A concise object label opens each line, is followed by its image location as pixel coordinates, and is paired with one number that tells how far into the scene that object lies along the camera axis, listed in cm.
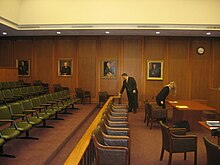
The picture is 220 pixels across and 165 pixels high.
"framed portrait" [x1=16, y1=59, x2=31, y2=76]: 1383
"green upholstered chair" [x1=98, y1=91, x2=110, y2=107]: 1185
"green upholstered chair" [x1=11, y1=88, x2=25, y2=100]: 926
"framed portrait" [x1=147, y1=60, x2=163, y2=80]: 1302
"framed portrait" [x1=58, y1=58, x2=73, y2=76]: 1351
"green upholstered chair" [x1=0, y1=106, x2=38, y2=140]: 546
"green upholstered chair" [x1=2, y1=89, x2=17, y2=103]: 869
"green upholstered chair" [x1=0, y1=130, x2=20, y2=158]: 477
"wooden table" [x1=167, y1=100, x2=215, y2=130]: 739
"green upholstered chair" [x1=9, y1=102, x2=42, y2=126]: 588
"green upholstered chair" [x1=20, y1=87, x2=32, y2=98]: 984
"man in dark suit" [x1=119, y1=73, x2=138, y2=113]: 1045
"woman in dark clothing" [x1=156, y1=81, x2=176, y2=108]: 799
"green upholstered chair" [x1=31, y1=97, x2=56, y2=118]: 709
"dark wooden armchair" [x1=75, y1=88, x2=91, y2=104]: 1233
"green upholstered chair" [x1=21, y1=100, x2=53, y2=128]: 663
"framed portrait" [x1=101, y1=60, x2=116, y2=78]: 1327
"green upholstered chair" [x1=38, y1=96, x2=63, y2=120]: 754
